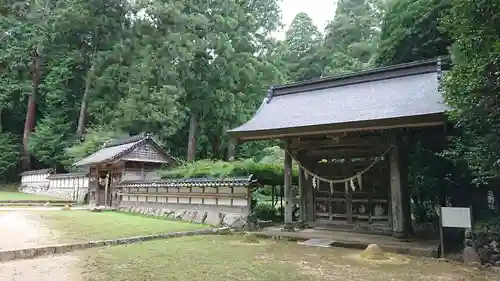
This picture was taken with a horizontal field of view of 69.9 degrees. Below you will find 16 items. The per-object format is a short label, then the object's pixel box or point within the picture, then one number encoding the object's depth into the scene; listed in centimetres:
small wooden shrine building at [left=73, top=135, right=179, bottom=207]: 2106
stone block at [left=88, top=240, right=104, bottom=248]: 852
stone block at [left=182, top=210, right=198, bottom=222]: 1431
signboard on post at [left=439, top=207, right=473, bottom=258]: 750
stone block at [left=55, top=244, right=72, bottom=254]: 781
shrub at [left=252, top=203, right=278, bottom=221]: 1476
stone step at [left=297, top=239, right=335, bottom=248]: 942
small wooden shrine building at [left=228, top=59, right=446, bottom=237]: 944
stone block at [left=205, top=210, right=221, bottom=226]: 1312
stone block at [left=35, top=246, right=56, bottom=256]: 747
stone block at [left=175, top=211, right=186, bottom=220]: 1496
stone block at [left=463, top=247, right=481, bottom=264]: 728
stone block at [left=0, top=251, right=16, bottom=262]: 695
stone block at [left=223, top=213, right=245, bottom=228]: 1225
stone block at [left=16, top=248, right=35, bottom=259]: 716
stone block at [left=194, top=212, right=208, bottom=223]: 1375
